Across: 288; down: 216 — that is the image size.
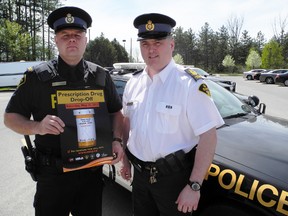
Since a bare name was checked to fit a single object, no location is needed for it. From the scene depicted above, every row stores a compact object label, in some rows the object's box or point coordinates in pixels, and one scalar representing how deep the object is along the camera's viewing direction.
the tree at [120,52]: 58.81
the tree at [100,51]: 53.03
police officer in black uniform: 1.85
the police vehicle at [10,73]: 17.84
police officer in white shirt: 1.69
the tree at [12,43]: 29.11
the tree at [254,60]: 51.81
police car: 1.74
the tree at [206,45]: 72.12
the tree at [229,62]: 58.41
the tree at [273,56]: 45.96
